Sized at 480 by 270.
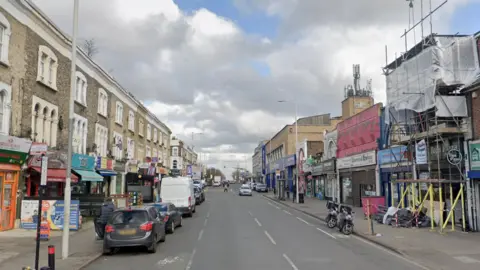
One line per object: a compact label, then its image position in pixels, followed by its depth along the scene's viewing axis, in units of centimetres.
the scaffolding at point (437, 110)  1996
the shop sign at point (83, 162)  2544
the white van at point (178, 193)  2723
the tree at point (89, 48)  4422
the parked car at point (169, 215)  1869
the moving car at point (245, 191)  6273
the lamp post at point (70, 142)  1287
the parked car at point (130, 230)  1350
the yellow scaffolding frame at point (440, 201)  1889
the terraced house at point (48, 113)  1830
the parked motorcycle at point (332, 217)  2175
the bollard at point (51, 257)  960
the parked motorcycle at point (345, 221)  1939
